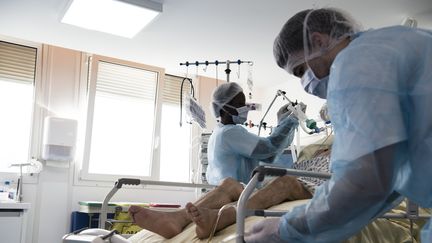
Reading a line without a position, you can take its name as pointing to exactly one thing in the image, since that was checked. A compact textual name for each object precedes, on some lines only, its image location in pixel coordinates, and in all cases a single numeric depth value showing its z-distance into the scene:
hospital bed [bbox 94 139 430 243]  1.03
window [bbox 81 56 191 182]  4.22
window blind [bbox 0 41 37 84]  3.88
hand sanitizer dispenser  3.76
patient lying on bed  1.68
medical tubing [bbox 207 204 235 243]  1.45
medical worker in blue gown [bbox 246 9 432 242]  0.79
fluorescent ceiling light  2.85
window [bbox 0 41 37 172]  3.82
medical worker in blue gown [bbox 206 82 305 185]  2.32
